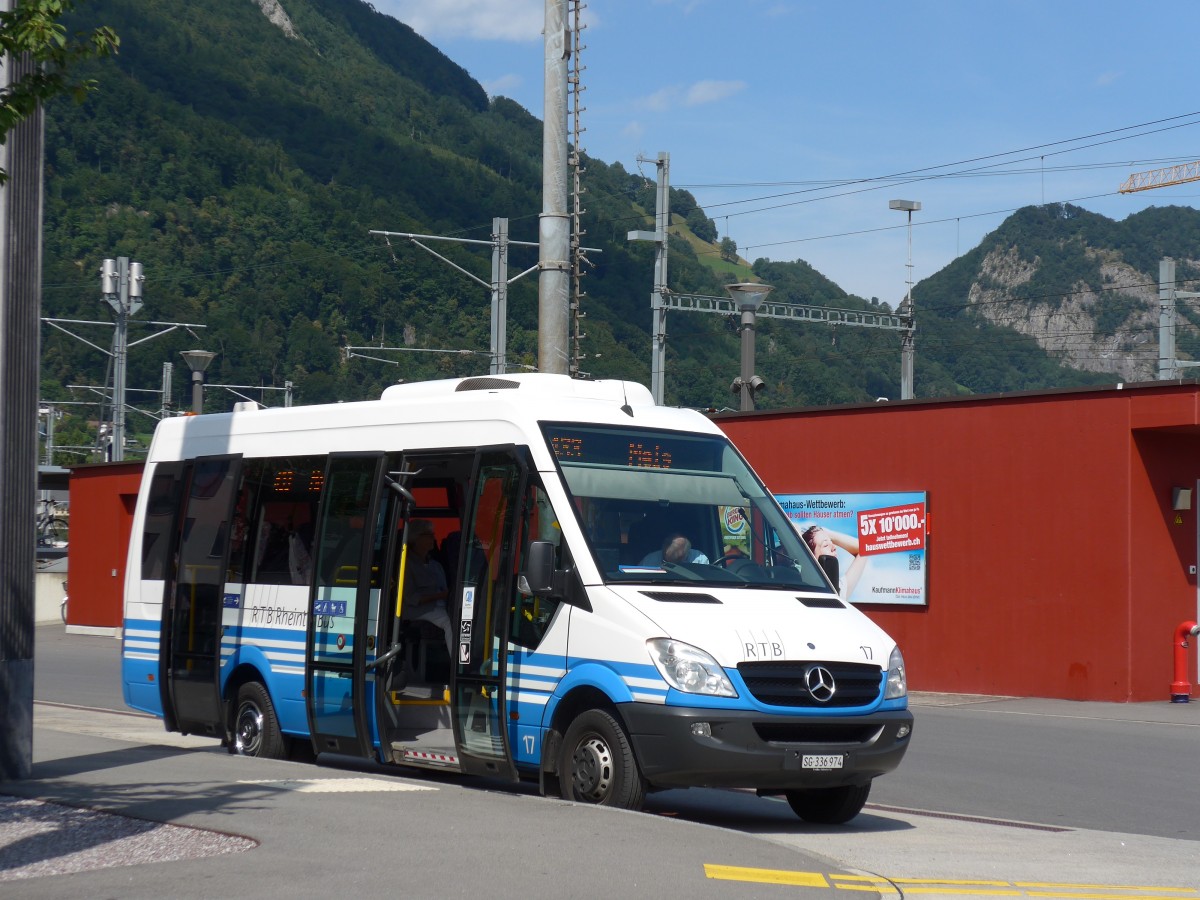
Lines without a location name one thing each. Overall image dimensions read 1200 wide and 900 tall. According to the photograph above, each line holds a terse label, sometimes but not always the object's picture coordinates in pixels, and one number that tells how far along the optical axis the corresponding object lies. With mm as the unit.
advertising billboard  23484
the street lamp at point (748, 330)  26922
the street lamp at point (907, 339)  50469
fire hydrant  20828
